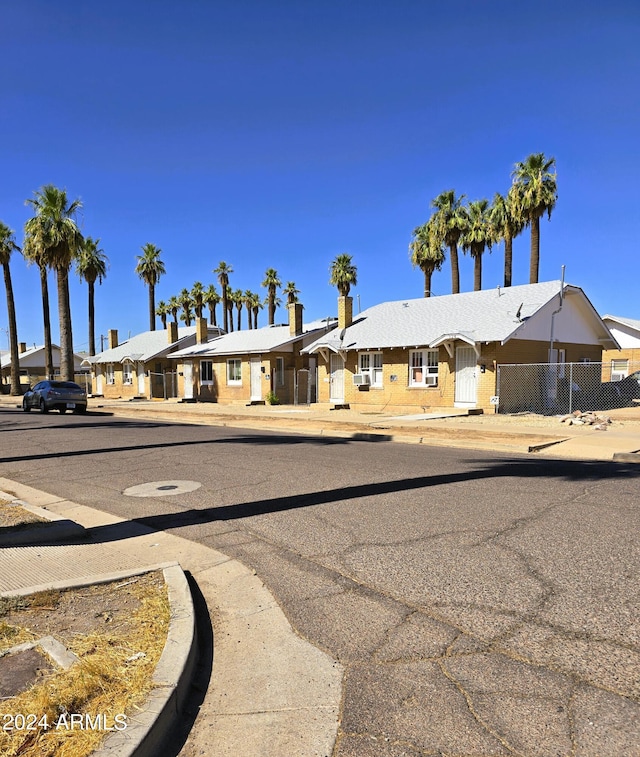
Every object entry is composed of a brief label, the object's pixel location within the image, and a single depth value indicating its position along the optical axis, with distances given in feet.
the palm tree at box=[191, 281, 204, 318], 236.84
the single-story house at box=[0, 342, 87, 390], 218.59
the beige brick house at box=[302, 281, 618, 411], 71.77
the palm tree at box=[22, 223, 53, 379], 100.37
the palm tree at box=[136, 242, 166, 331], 190.60
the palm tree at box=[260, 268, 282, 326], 228.04
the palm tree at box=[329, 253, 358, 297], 187.42
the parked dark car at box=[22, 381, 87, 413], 82.38
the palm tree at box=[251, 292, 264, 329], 273.54
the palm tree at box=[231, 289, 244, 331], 266.77
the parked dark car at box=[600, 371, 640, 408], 87.02
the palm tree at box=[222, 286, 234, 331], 257.79
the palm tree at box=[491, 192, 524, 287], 115.24
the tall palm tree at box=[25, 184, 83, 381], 100.68
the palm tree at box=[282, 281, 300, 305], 236.63
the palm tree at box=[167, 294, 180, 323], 255.50
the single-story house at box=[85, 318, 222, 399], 129.90
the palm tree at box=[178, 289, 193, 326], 249.75
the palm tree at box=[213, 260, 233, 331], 227.61
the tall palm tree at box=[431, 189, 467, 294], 126.52
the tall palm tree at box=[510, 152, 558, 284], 107.14
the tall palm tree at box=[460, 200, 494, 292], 126.62
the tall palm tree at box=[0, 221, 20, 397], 131.44
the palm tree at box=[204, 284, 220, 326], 236.84
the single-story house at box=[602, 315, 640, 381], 114.73
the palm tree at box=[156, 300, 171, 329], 261.65
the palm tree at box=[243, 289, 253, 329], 270.67
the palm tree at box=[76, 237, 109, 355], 152.15
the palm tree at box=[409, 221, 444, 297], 133.39
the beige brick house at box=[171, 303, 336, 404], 101.40
